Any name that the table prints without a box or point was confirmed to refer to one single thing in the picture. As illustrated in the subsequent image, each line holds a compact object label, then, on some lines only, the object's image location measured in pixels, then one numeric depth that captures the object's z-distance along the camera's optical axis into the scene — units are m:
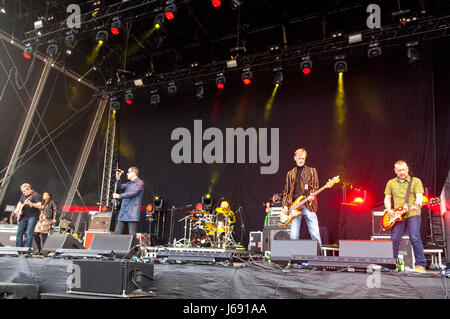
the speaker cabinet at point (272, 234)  7.84
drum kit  9.61
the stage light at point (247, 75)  9.58
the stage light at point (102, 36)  8.73
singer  6.07
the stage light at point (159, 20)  8.23
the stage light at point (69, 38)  9.04
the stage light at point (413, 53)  8.29
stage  3.14
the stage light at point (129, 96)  11.05
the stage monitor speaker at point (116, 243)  4.31
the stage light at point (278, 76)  9.54
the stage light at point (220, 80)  9.94
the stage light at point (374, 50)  8.41
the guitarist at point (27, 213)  7.48
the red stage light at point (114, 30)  8.48
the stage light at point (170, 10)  7.93
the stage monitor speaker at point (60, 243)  5.07
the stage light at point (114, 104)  11.43
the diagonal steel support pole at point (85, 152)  11.02
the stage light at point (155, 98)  11.08
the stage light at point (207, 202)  10.24
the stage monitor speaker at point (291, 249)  3.98
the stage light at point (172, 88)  10.59
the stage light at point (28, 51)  9.38
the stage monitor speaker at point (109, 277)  3.05
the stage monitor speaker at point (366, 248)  3.62
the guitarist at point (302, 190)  5.30
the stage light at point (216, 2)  7.34
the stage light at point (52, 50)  9.35
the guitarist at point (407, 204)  4.70
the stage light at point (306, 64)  9.02
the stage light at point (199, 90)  10.63
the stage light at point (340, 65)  8.94
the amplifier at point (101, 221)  9.50
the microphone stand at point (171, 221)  10.85
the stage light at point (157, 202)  11.02
